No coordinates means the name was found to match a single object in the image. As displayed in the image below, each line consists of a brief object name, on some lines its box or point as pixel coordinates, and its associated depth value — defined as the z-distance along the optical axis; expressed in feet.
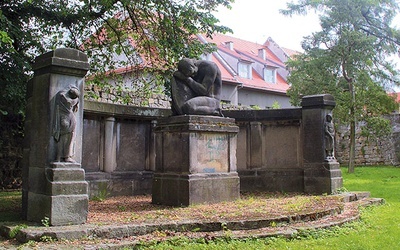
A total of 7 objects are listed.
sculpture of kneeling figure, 26.61
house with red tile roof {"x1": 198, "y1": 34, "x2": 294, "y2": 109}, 99.45
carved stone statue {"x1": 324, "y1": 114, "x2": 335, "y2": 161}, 31.45
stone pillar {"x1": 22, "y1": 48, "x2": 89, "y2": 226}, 18.42
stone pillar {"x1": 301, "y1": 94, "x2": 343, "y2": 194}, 31.27
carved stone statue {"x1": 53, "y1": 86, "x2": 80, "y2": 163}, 18.85
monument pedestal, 24.59
